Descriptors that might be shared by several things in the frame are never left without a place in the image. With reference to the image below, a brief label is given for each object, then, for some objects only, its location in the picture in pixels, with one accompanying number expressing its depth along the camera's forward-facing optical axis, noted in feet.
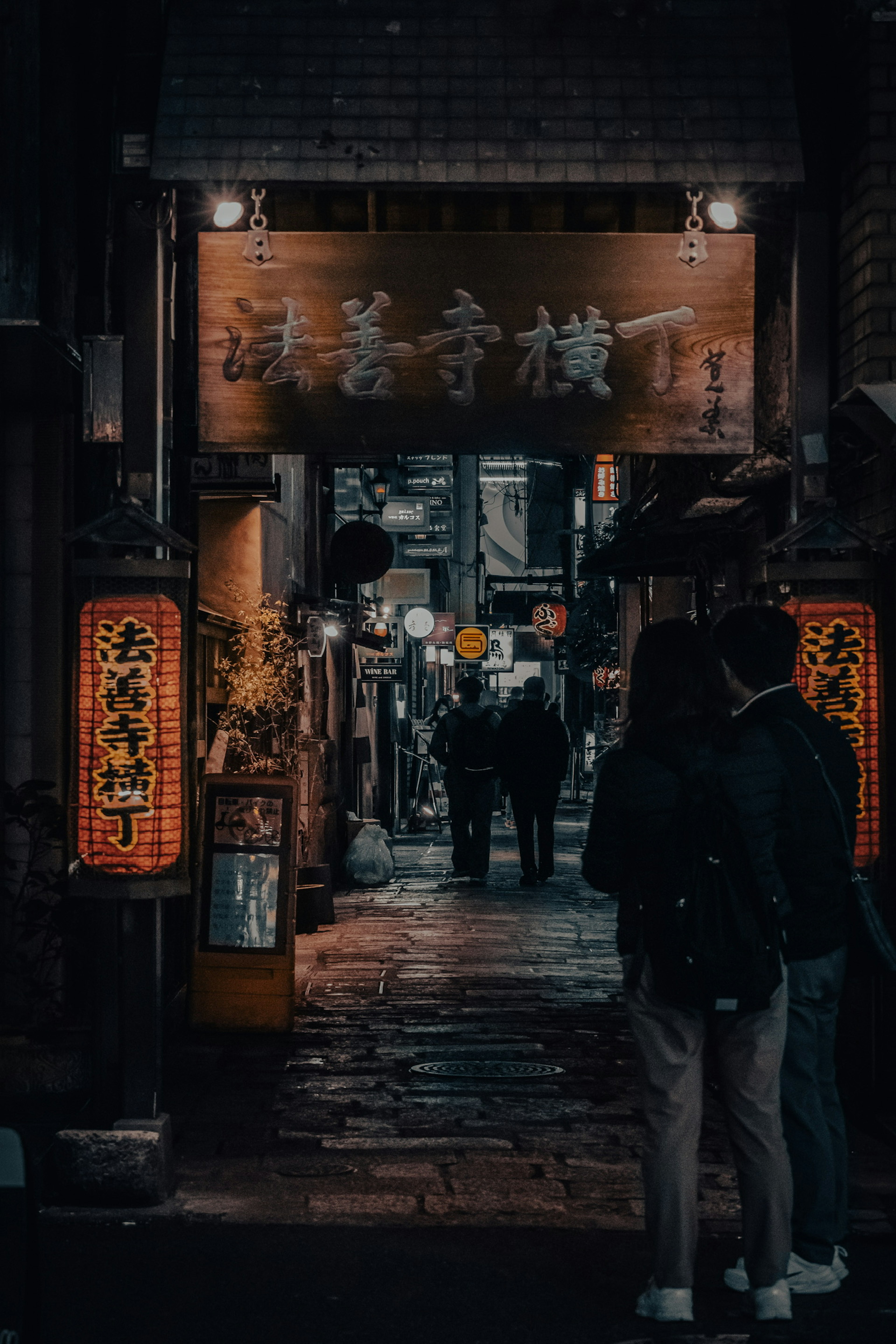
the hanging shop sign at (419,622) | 90.89
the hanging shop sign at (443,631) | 103.91
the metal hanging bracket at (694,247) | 23.21
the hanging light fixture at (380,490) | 78.95
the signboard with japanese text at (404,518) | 87.30
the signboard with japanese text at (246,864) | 30.45
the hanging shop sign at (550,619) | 123.24
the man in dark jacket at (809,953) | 17.02
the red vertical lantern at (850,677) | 23.13
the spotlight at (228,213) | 23.04
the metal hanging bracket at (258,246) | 22.93
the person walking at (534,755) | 54.03
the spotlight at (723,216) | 23.17
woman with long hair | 15.29
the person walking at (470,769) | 55.47
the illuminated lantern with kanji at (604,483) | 101.04
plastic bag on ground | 55.83
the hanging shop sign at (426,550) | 89.92
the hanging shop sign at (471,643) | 115.03
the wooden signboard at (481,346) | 23.21
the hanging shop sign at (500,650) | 136.05
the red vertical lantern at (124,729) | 20.47
